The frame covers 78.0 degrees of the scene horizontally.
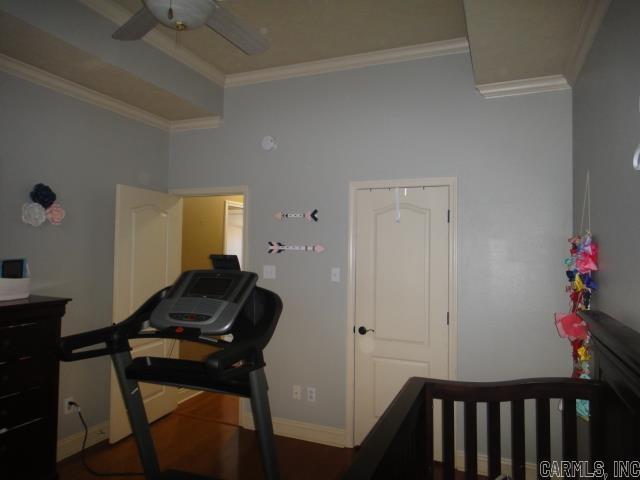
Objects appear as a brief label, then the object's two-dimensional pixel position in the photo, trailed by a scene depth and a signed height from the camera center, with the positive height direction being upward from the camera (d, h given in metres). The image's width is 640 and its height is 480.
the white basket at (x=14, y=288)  2.33 -0.26
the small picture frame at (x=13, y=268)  2.38 -0.14
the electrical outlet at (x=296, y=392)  3.30 -1.20
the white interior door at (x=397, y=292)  2.94 -0.32
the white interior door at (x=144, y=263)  3.13 -0.14
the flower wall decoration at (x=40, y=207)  2.67 +0.27
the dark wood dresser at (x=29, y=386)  2.21 -0.83
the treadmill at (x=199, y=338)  1.86 -0.45
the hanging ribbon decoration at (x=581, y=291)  1.98 -0.21
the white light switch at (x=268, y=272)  3.42 -0.20
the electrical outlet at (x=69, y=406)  2.91 -1.19
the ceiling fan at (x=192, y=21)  1.61 +1.04
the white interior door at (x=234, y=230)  5.70 +0.27
